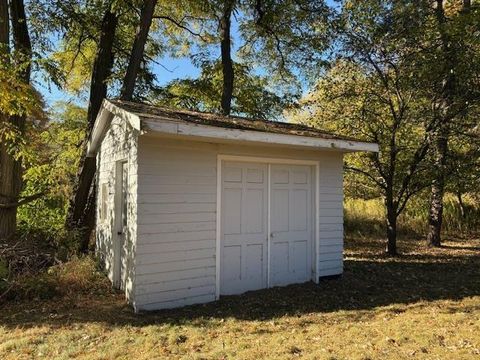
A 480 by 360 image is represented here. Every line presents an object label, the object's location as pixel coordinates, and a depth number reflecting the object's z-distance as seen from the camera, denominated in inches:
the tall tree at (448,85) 394.6
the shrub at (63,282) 253.4
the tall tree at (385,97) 422.9
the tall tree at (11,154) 336.5
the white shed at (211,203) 229.6
